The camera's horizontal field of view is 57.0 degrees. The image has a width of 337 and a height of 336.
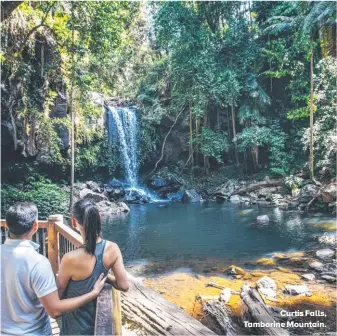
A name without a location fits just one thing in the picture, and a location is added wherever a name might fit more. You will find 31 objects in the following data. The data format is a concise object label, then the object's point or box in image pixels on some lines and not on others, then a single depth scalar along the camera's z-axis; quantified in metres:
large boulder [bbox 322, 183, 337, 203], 12.50
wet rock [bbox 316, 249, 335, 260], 7.29
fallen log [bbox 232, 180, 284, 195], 17.43
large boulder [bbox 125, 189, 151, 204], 18.11
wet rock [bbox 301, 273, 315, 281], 6.09
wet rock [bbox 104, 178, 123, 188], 19.80
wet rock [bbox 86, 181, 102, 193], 17.23
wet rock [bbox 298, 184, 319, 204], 13.83
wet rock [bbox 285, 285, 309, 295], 5.41
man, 1.66
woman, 1.82
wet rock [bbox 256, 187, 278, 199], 16.78
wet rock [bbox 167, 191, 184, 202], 19.50
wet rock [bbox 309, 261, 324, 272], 6.55
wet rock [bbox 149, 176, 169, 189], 20.58
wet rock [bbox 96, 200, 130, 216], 14.80
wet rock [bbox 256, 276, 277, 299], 5.38
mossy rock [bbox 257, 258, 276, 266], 7.20
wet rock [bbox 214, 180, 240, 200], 18.38
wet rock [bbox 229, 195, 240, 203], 17.33
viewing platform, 3.23
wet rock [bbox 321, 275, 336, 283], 5.96
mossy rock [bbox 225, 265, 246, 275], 6.58
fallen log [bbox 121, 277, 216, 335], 3.27
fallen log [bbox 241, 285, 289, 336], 3.92
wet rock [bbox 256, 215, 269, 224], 11.61
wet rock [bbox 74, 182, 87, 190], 16.48
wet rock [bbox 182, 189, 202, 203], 18.30
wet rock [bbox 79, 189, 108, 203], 15.55
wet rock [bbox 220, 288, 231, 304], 5.14
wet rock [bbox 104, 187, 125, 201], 17.76
